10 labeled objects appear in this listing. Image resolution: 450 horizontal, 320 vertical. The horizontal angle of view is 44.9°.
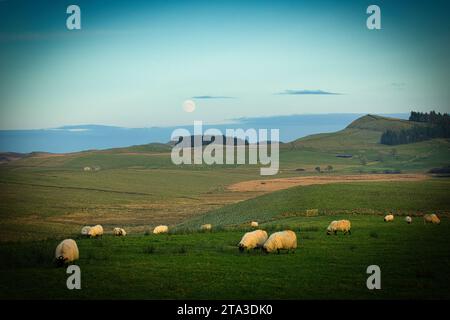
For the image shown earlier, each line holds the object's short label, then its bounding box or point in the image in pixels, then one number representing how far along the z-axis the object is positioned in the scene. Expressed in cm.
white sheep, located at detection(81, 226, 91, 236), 3575
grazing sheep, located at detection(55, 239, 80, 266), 2192
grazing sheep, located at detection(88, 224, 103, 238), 3563
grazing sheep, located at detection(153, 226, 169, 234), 4057
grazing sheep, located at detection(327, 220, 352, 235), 3325
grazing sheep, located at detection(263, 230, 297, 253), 2483
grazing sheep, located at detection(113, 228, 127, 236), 3947
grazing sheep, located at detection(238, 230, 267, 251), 2569
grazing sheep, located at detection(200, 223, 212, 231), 3894
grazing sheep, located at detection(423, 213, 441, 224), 3953
